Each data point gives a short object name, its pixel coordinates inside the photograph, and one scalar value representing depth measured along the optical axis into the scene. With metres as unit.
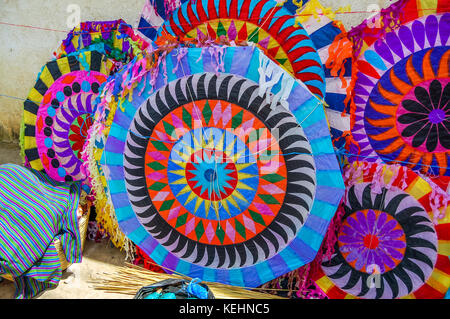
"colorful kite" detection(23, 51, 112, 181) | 2.57
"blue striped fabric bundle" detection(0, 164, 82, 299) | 2.08
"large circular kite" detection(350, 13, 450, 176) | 1.81
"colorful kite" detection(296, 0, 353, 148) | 1.93
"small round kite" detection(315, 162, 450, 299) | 1.88
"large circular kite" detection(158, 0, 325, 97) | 1.97
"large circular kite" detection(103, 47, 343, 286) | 1.83
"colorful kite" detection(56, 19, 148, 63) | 2.56
